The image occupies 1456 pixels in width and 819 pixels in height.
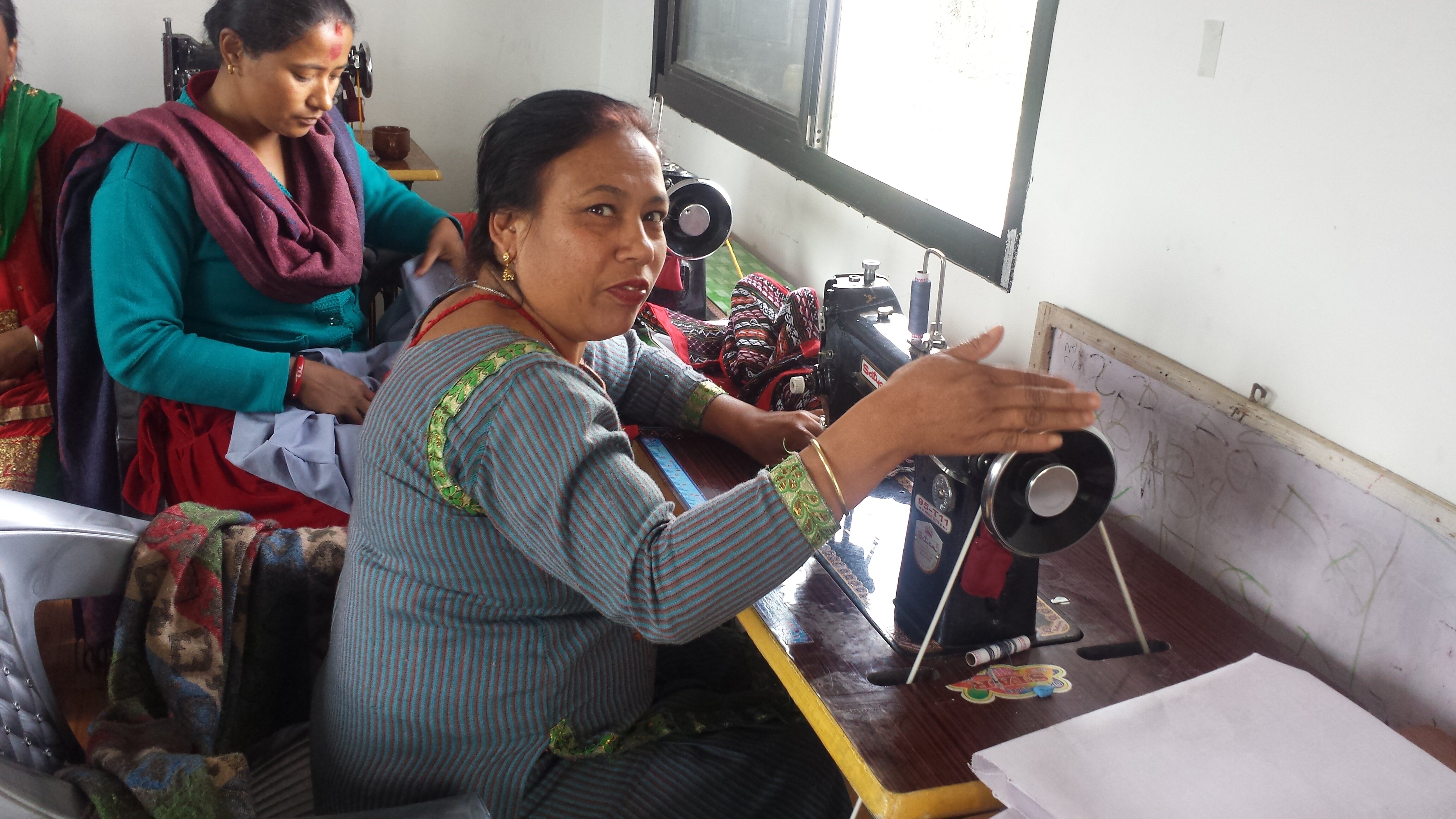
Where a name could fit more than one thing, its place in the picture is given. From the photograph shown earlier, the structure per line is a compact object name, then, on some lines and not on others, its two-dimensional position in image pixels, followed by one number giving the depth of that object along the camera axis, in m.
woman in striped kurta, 0.97
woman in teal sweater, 1.94
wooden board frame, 1.02
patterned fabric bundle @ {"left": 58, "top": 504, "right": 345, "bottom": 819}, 1.01
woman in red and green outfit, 2.21
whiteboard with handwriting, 1.04
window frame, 1.61
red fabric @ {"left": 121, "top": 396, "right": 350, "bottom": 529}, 2.01
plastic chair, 1.02
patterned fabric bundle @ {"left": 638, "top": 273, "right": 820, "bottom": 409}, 1.72
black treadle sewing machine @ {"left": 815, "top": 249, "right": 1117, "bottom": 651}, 0.98
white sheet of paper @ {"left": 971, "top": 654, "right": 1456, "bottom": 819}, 0.82
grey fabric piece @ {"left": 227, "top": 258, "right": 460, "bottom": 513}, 1.95
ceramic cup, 3.47
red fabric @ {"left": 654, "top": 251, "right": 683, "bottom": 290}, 2.09
